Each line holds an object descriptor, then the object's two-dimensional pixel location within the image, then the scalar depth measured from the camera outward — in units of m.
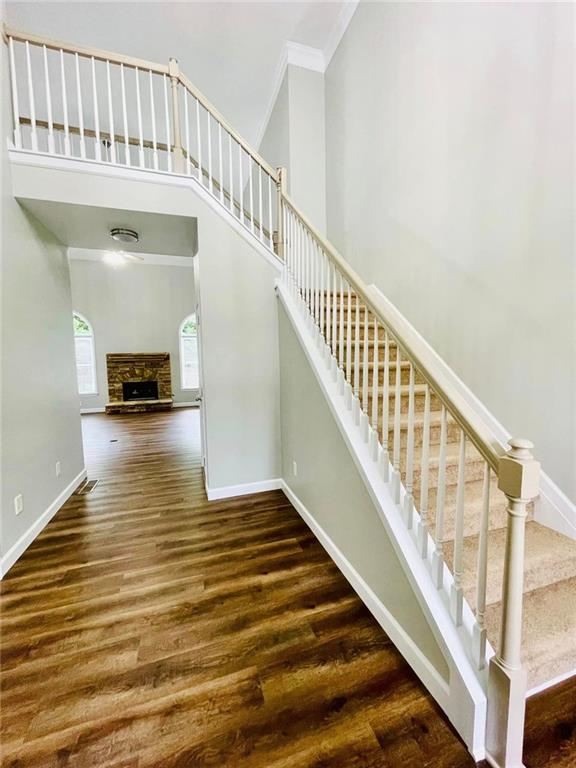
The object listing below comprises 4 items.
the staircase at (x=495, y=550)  1.28
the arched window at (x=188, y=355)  8.93
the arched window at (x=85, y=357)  8.09
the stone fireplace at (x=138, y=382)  8.23
